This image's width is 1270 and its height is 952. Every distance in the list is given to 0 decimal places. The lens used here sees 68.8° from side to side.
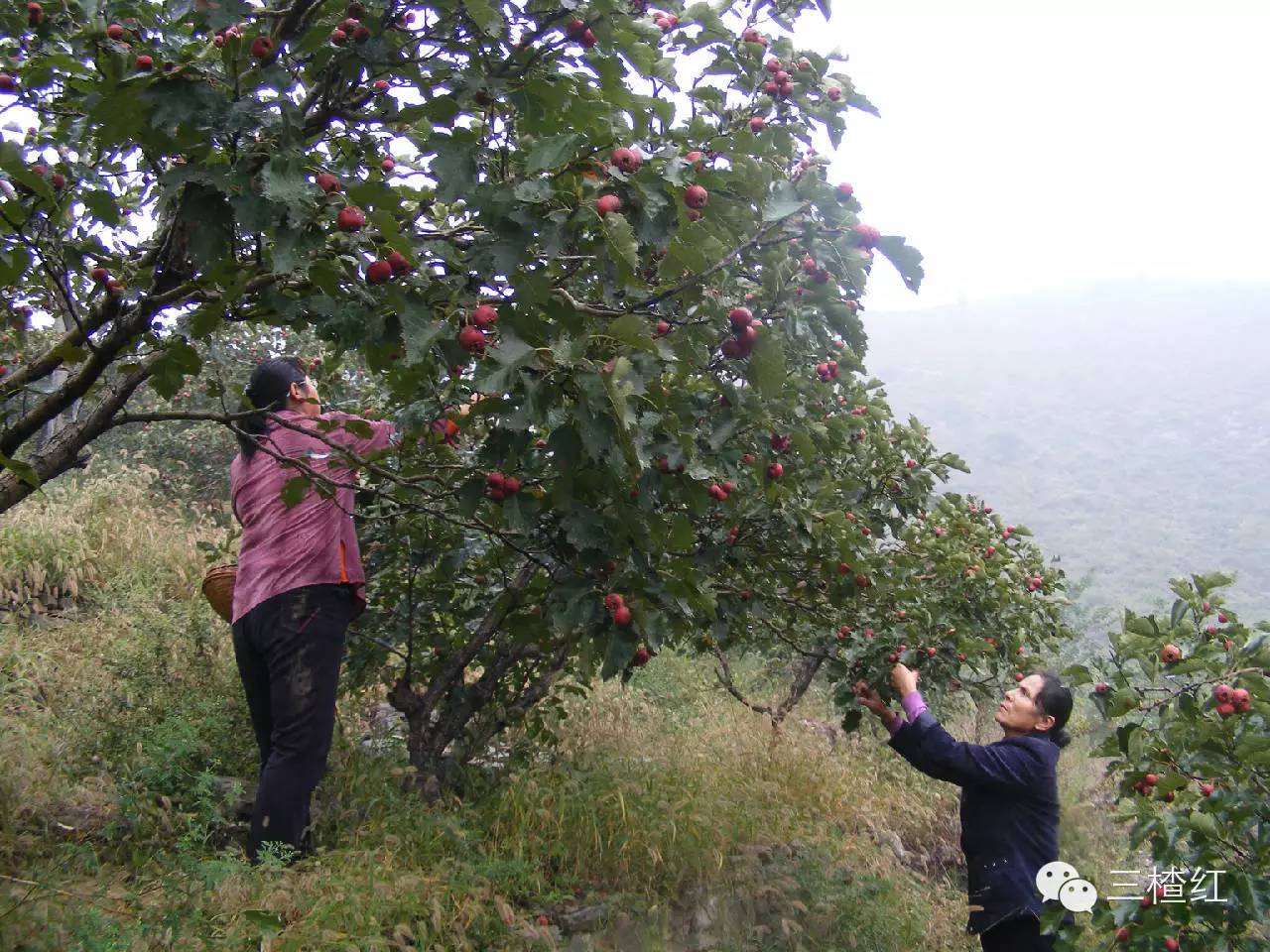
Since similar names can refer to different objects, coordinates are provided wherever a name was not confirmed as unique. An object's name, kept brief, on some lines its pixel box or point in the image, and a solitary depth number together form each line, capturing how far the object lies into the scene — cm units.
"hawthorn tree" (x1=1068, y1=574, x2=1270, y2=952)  216
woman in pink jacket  277
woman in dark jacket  282
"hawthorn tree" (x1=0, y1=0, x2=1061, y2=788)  167
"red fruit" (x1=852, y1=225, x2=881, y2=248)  176
